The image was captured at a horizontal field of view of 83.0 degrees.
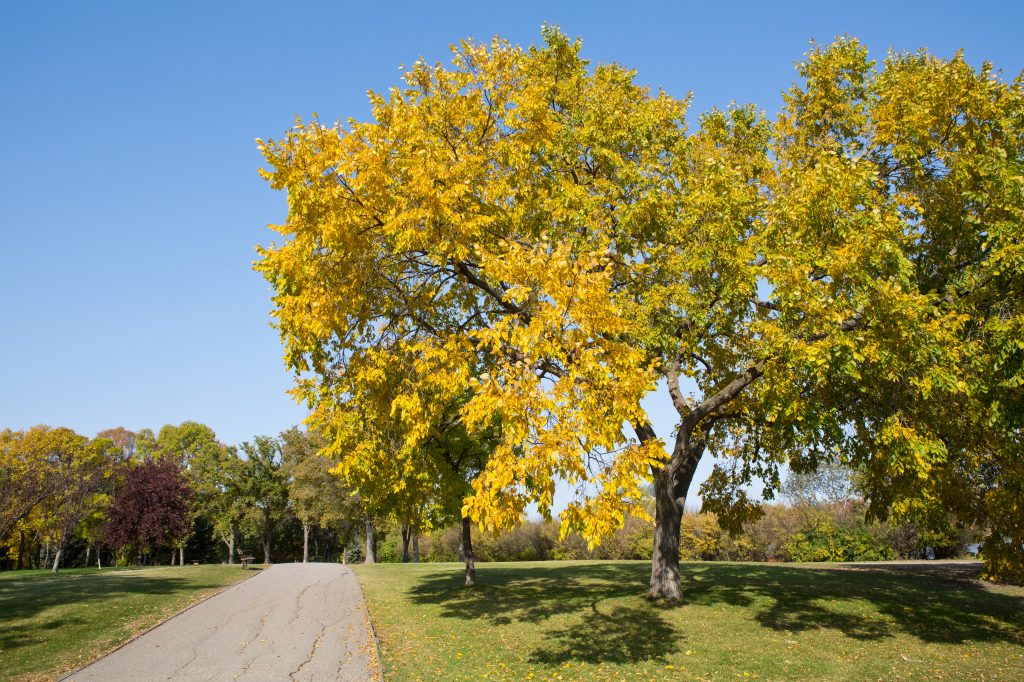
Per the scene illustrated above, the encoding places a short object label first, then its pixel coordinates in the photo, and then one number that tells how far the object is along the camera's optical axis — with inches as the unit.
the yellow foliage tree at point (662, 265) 293.9
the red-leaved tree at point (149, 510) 1374.3
